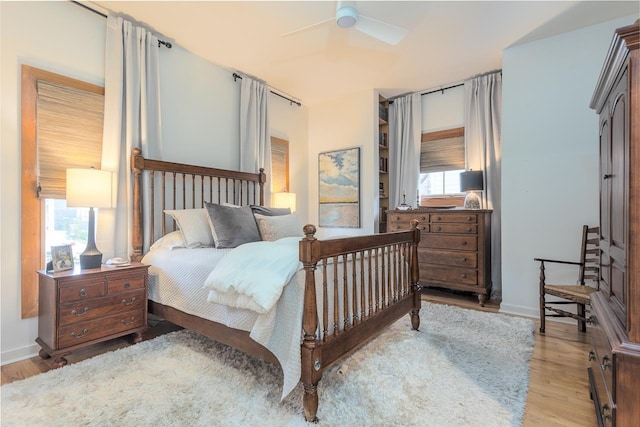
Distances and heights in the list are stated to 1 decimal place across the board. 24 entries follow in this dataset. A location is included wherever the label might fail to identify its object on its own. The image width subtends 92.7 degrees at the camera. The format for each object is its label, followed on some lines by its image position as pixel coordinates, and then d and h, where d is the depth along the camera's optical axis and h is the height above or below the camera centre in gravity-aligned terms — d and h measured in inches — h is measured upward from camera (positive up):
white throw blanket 62.9 -13.4
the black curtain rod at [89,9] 97.9 +68.0
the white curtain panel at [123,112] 104.7 +36.5
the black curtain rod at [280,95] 149.7 +69.7
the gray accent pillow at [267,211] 129.3 +1.7
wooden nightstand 79.8 -26.3
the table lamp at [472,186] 143.8 +14.1
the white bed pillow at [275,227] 117.6 -4.8
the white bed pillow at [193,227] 105.7 -4.4
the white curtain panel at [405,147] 174.6 +40.0
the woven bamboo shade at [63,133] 91.5 +25.9
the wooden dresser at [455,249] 135.4 -15.6
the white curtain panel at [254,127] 152.0 +45.0
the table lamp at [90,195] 87.4 +5.7
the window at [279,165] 176.9 +29.6
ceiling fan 85.7 +57.8
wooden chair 96.5 -23.0
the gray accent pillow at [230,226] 106.2 -4.2
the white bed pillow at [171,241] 104.7 -9.5
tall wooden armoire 41.0 -5.2
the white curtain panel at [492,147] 148.3 +33.9
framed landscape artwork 180.4 +16.6
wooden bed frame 60.0 -16.9
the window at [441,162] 163.5 +29.0
